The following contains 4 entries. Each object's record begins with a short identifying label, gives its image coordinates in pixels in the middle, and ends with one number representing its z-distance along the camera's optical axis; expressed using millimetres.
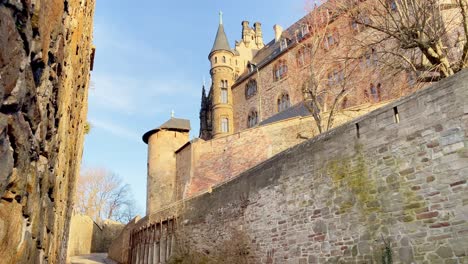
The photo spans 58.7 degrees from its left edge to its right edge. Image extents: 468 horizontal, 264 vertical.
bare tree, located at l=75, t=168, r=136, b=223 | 41812
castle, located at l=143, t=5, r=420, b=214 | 22641
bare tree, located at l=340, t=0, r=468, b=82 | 11062
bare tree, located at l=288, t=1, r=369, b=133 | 17641
